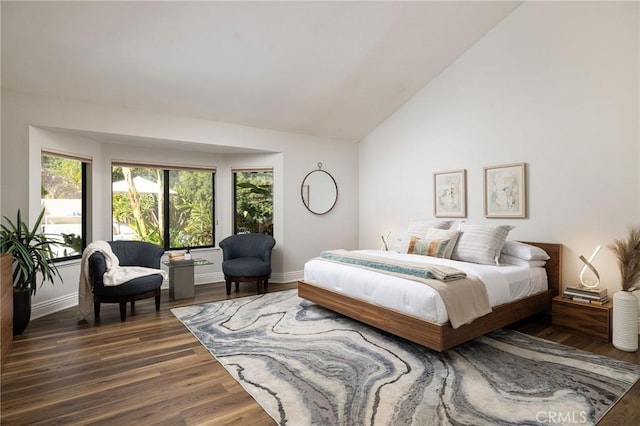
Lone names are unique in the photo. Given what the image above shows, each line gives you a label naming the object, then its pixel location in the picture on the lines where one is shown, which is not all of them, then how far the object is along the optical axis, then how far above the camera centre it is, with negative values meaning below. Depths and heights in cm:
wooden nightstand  304 -99
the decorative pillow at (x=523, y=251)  361 -43
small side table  449 -86
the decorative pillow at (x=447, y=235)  391 -28
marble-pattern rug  198 -115
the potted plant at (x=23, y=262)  315 -45
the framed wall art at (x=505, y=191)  403 +24
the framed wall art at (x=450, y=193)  463 +25
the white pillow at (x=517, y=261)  361 -54
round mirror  573 +35
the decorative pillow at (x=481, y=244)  367 -36
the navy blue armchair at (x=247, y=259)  467 -67
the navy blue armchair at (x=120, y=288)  357 -79
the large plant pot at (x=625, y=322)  282 -92
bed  263 -92
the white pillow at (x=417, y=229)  442 -23
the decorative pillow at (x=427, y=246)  390 -40
